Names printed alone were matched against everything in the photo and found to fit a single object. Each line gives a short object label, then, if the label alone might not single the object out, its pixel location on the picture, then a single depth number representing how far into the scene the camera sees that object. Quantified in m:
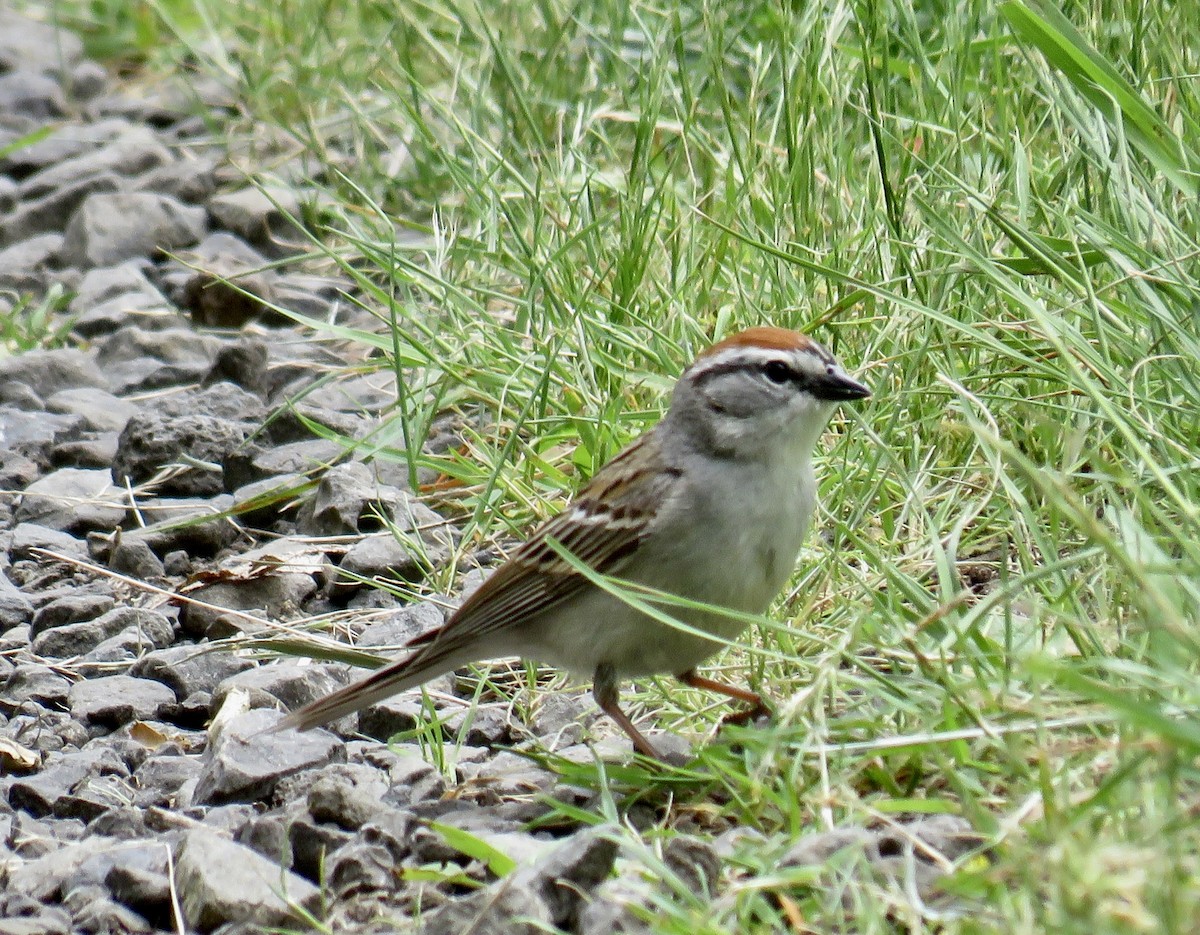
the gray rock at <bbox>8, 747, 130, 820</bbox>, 8.09
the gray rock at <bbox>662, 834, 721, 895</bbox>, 6.13
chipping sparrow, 7.81
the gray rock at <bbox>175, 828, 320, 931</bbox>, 6.61
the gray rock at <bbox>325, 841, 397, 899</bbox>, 6.82
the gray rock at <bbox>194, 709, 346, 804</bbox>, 7.95
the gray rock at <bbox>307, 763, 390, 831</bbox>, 7.40
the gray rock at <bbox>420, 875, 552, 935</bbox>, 5.96
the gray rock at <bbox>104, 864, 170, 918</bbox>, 6.97
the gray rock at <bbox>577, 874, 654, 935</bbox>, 5.80
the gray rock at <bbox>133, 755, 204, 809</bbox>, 8.17
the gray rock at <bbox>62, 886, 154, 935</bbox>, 6.86
